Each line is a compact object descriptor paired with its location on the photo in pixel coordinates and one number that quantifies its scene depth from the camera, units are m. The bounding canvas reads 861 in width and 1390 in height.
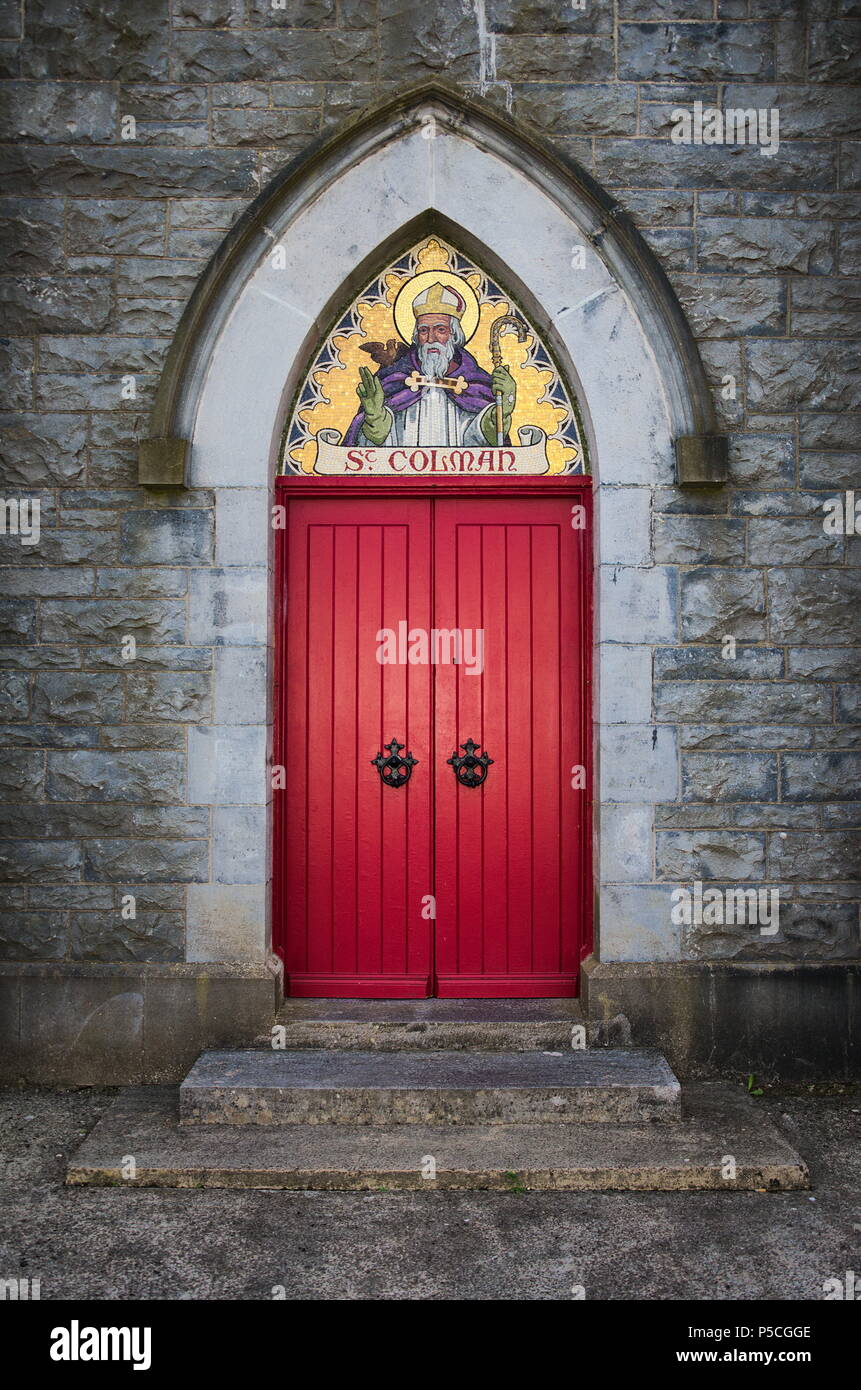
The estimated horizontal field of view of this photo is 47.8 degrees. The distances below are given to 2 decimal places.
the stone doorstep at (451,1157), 3.62
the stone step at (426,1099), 3.95
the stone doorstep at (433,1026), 4.43
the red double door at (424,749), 4.87
